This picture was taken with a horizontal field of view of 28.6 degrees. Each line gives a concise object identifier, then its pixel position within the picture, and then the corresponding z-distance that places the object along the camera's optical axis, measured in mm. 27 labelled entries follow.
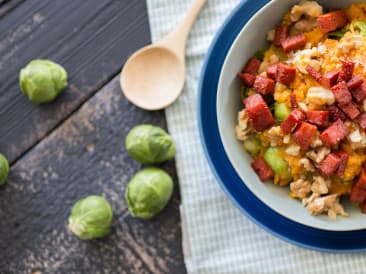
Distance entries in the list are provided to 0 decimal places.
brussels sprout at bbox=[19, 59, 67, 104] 585
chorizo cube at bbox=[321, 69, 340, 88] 507
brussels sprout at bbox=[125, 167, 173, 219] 579
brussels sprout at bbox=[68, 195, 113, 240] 583
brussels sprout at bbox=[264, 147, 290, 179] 532
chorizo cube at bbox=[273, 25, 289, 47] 540
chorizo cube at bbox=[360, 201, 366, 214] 540
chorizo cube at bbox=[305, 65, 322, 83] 515
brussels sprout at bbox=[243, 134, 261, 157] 550
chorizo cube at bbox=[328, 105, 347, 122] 515
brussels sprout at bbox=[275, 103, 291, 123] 522
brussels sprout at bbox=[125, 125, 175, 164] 578
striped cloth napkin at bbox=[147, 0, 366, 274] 597
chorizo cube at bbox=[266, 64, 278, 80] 527
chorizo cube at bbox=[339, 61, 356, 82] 507
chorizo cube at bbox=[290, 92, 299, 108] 521
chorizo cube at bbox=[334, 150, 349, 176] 513
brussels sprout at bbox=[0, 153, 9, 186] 591
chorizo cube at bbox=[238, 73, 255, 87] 538
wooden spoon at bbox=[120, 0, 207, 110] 597
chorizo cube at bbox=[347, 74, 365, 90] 505
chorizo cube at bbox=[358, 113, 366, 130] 510
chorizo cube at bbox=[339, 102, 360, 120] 511
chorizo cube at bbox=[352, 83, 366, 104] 508
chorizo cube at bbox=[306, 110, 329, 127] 511
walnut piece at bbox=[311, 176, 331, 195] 526
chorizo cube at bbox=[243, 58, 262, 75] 544
